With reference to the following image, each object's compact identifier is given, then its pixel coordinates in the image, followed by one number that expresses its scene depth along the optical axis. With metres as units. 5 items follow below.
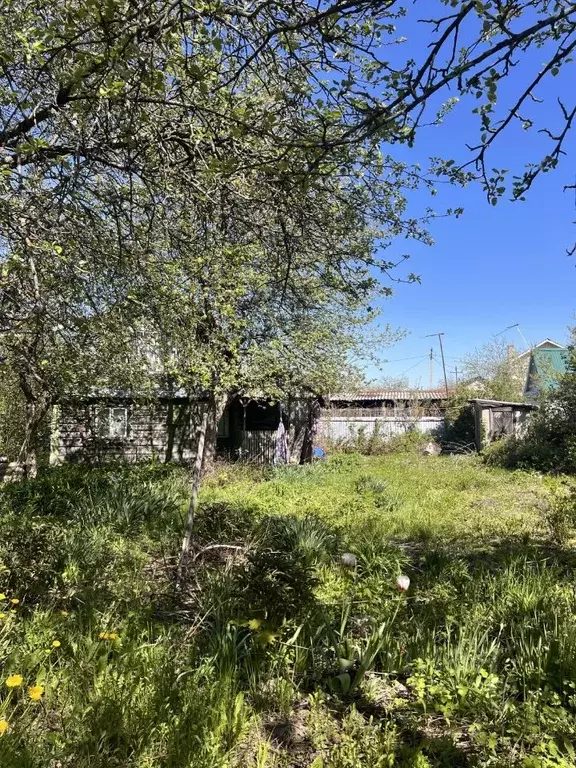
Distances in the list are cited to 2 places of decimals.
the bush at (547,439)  12.56
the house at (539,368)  17.52
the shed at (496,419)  16.98
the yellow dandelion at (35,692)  2.12
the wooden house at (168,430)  12.60
